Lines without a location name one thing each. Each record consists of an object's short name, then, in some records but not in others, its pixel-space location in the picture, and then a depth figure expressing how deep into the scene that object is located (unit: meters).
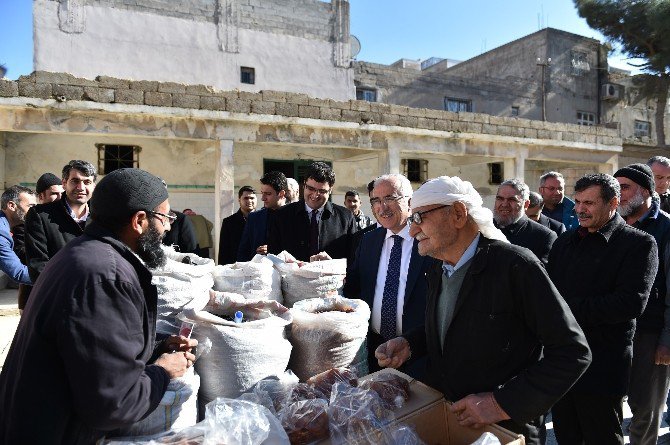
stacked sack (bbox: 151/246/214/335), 2.14
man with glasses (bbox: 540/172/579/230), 5.40
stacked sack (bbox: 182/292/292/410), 1.96
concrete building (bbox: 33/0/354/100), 12.66
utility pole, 21.73
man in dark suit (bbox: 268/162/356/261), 4.16
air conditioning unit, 23.62
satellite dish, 19.34
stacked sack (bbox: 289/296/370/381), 2.18
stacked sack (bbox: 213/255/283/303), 2.56
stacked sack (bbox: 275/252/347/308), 2.76
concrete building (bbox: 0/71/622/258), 7.41
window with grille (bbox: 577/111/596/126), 23.62
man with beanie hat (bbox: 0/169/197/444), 1.32
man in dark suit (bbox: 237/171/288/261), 4.48
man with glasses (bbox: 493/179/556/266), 3.65
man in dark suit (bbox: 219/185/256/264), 5.33
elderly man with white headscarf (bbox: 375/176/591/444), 1.57
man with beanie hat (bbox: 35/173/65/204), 4.18
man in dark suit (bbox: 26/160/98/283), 3.33
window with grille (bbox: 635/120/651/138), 24.92
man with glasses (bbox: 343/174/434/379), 2.67
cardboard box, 1.69
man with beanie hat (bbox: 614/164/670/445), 2.87
